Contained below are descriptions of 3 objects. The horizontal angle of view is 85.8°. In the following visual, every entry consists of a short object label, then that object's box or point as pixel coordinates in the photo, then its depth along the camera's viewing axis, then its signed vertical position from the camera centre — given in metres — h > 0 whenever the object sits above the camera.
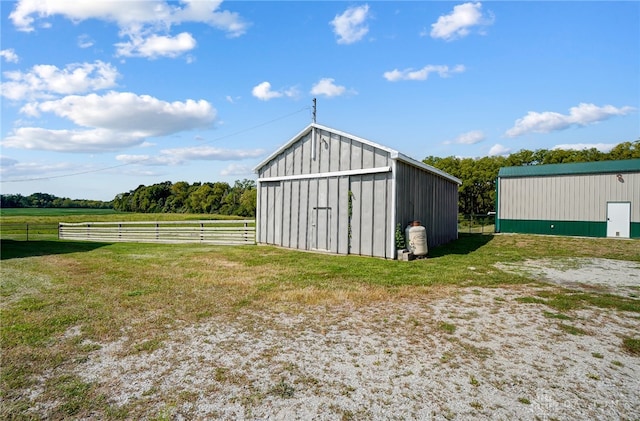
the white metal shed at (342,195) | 11.02 +0.54
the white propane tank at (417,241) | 10.97 -0.98
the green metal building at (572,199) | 17.20 +0.64
